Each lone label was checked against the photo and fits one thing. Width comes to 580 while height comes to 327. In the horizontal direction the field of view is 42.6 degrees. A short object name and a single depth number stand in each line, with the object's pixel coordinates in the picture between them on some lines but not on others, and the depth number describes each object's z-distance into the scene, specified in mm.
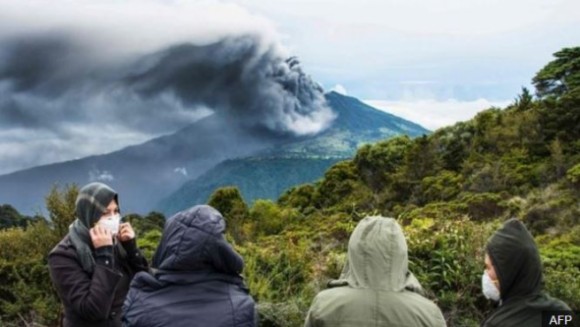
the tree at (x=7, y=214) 33375
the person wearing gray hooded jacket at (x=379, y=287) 2529
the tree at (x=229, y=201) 37972
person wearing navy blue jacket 2670
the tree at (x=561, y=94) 33094
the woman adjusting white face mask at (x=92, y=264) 3279
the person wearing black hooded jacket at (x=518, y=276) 2904
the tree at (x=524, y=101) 37438
